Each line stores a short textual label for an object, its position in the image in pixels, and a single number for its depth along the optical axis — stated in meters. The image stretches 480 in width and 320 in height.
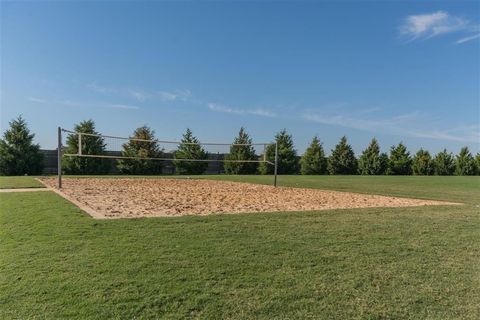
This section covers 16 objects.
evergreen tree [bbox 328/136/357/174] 29.83
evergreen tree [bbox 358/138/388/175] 29.56
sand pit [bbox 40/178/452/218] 6.89
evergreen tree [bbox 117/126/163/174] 23.62
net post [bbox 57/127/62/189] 10.81
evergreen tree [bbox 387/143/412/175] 30.31
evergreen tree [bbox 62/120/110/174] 22.06
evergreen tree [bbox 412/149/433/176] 30.09
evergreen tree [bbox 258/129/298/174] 28.69
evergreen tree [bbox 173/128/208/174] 24.92
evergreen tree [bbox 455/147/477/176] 30.48
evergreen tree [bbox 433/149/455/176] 30.38
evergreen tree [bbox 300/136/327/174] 29.20
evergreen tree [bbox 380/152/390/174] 29.84
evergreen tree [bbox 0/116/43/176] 21.33
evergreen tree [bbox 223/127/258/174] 26.62
